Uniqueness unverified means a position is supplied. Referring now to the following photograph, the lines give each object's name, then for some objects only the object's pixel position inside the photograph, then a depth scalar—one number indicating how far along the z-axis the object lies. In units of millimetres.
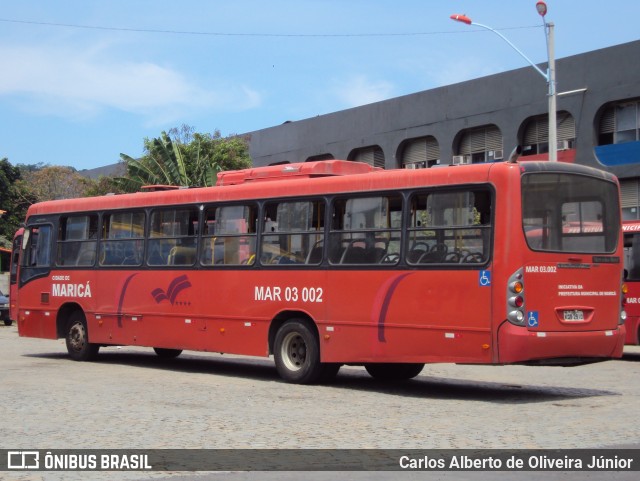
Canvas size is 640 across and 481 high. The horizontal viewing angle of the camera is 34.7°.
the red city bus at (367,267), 12781
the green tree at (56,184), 66312
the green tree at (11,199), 66812
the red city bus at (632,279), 21656
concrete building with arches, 33250
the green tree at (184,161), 40969
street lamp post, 25469
